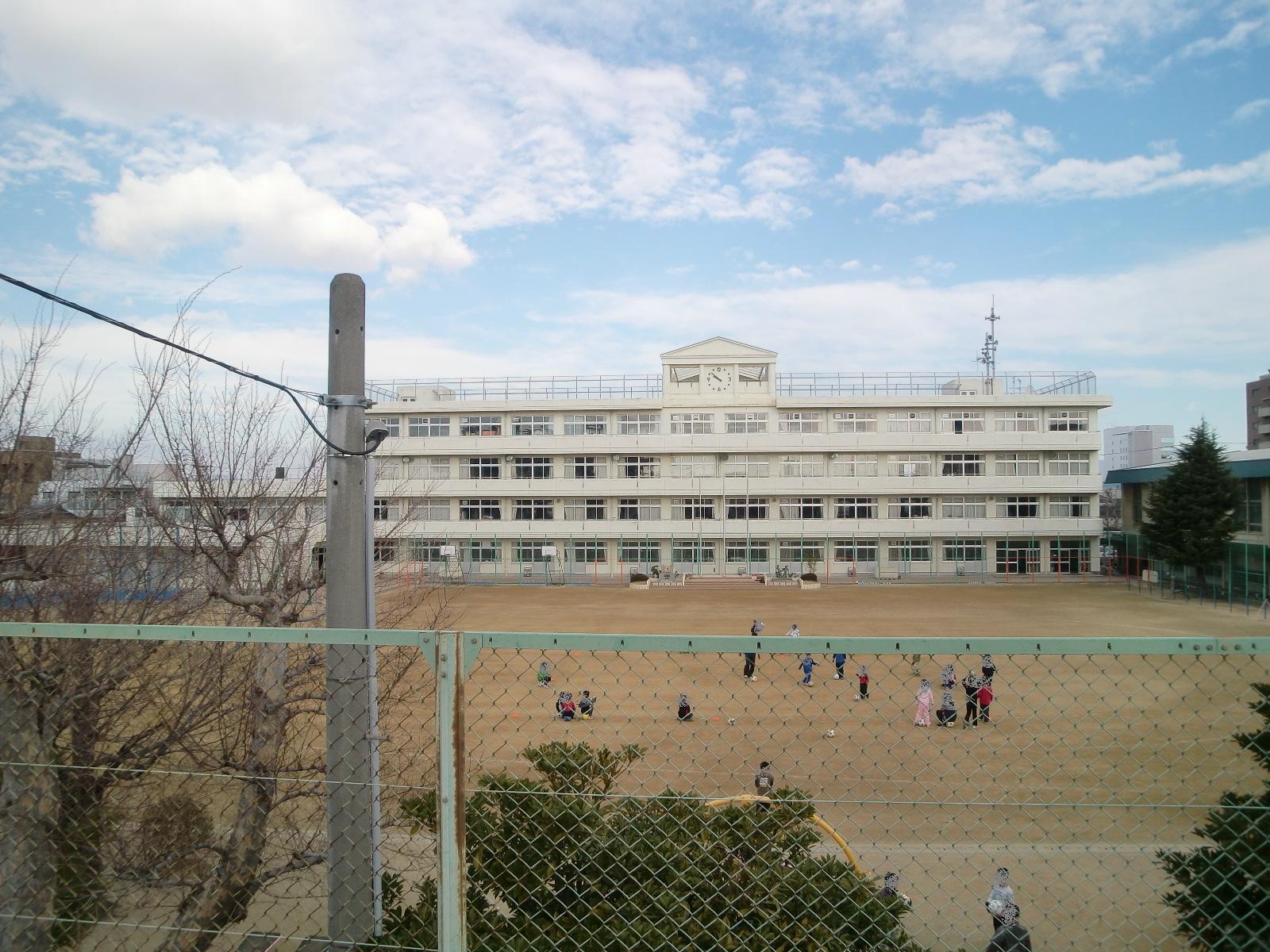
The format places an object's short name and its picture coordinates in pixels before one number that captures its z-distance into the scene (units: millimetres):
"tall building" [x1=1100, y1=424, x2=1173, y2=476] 46156
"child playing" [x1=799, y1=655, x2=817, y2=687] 13896
